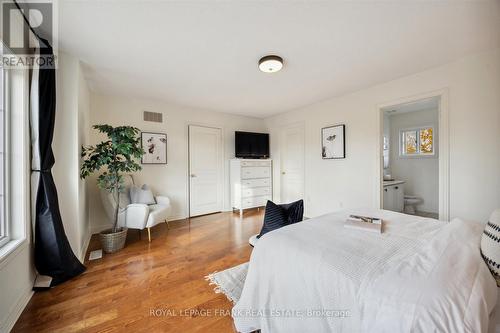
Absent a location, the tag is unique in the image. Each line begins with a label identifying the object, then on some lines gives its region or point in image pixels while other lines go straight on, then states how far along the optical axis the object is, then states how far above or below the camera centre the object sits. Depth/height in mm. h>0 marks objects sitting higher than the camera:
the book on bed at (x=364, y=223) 1478 -453
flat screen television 4699 +528
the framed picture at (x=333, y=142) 3607 +449
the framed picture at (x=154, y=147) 3713 +375
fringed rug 1757 -1101
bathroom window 4512 +559
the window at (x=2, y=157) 1576 +86
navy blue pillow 1865 -472
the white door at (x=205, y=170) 4270 -70
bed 752 -520
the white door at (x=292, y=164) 4457 +55
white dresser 4445 -372
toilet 4383 -830
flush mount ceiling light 2215 +1158
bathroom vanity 3735 -593
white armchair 2822 -664
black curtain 1784 -147
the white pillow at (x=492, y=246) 967 -415
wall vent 3760 +961
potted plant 2465 +65
